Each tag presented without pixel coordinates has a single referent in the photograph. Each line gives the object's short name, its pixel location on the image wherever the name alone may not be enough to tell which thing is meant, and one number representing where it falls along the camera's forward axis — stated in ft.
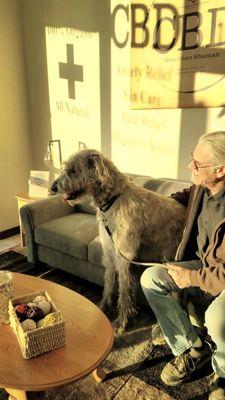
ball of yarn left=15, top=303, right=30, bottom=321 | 4.42
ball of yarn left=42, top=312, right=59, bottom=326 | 4.23
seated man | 4.76
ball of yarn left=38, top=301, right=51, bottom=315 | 4.53
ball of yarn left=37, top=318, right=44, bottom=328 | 4.26
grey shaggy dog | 6.50
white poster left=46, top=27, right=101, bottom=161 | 10.12
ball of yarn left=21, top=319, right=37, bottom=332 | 4.18
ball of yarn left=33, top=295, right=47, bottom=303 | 4.75
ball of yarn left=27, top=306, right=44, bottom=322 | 4.38
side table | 10.49
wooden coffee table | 3.84
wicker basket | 4.07
